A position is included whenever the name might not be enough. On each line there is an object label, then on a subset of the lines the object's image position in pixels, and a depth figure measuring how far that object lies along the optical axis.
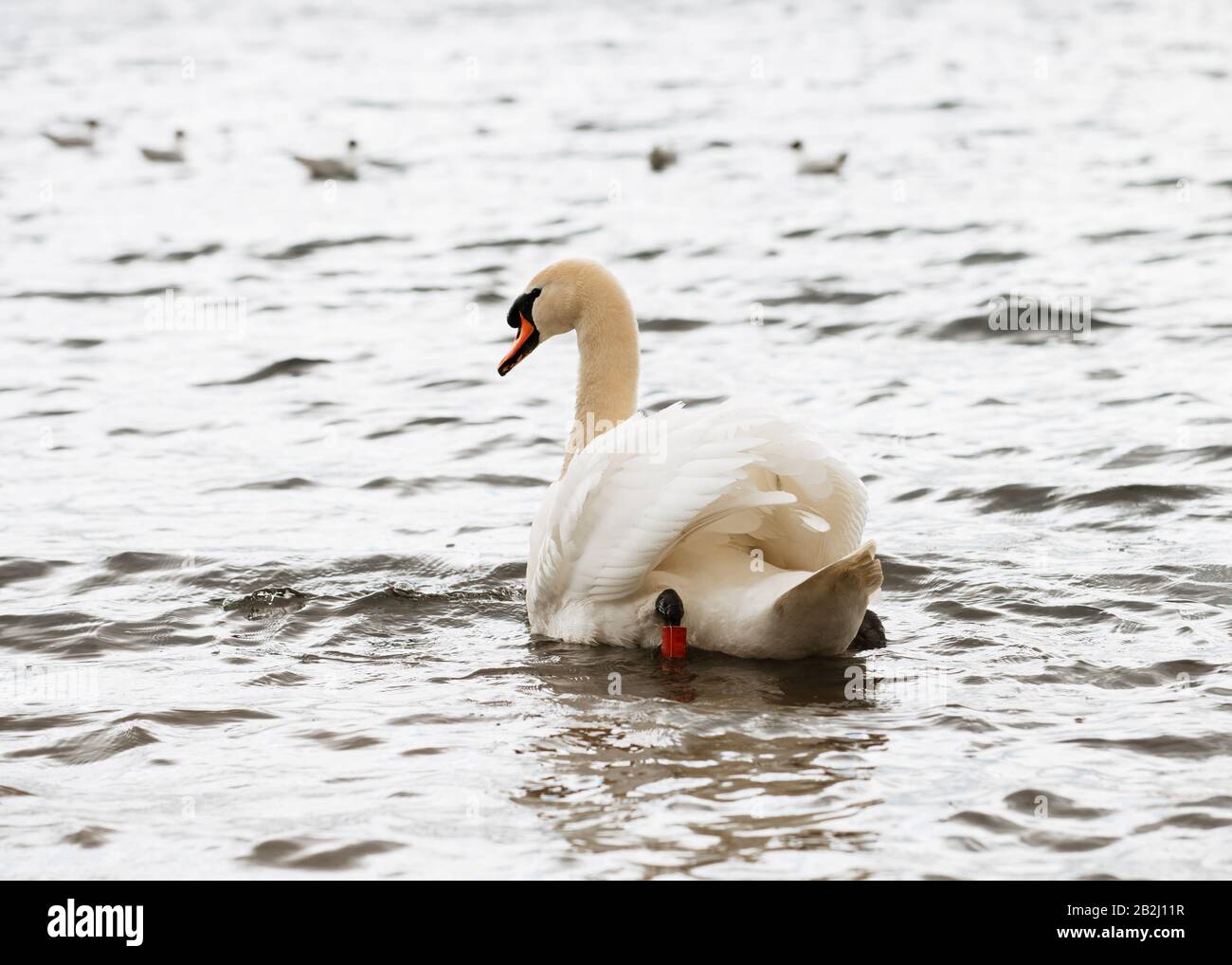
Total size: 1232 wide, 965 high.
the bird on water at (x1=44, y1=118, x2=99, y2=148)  25.37
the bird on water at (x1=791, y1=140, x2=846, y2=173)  20.97
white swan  6.67
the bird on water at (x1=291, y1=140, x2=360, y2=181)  22.81
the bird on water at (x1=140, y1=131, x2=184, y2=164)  24.34
